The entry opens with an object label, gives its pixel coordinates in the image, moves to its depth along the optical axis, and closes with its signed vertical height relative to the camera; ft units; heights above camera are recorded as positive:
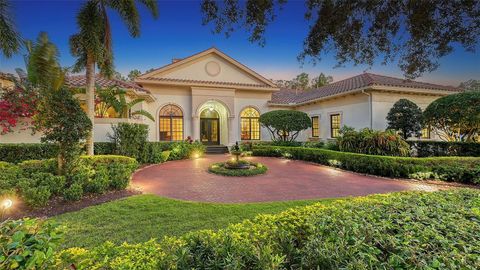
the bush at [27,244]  4.39 -2.47
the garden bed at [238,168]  33.65 -5.66
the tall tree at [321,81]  134.72 +35.94
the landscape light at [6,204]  7.81 -2.49
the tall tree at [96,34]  32.14 +15.40
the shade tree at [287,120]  55.62 +3.57
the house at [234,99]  51.52 +9.58
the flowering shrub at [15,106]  35.78 +4.92
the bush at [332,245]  5.56 -3.23
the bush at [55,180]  17.98 -4.23
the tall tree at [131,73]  152.25 +43.76
